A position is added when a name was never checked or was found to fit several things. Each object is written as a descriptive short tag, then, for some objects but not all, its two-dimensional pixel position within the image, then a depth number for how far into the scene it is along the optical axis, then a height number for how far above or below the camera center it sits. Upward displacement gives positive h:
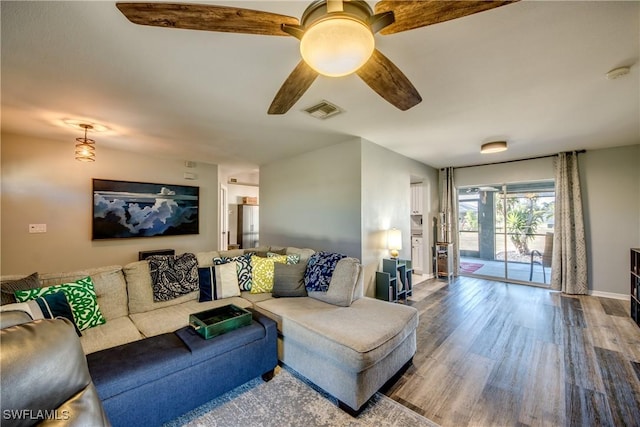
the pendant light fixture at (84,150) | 2.98 +0.84
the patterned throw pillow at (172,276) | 2.49 -0.56
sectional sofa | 1.76 -0.84
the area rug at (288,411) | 1.67 -1.32
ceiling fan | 1.09 +0.92
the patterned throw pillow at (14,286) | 1.71 -0.45
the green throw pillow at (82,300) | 1.91 -0.62
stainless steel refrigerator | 7.47 -0.20
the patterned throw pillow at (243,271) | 2.85 -0.57
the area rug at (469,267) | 5.82 -1.11
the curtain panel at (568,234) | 4.35 -0.28
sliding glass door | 4.94 -0.24
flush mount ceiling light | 3.69 +1.07
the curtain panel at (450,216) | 5.75 +0.07
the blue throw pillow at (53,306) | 1.67 -0.58
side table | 3.69 -0.92
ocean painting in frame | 4.04 +0.20
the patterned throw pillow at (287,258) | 2.99 -0.46
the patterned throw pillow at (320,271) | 2.66 -0.55
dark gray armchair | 0.70 -0.47
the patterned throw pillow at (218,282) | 2.64 -0.65
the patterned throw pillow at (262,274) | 2.84 -0.60
